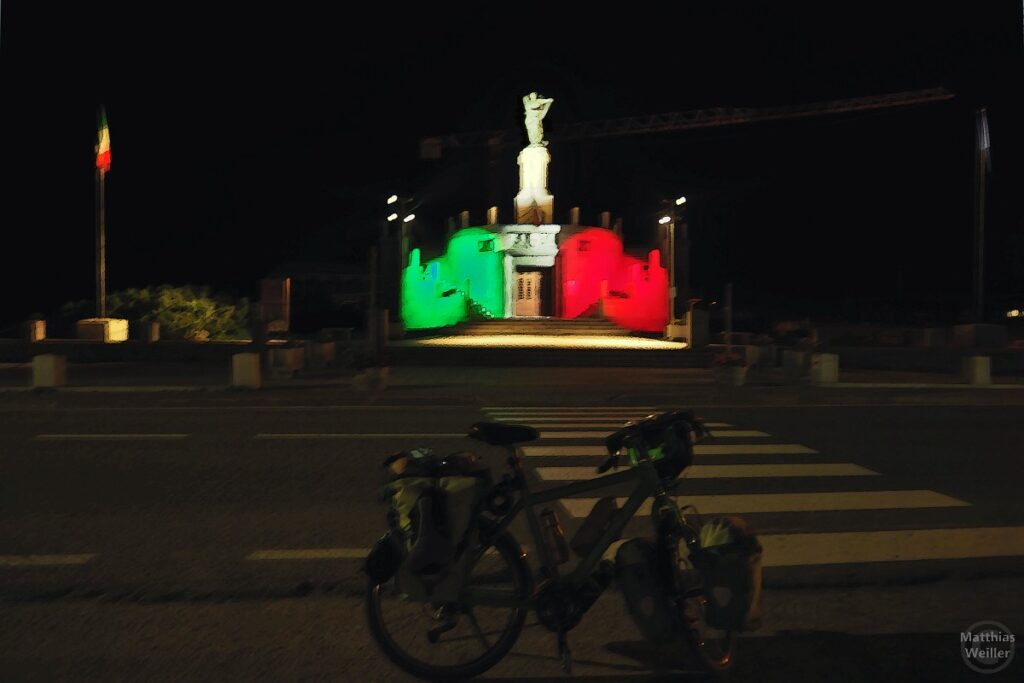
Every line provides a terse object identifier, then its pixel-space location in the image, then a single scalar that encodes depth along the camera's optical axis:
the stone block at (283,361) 22.91
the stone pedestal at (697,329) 32.63
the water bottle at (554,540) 4.35
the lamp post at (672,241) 40.84
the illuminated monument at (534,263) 53.03
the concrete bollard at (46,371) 18.72
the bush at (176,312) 38.22
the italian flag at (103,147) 35.47
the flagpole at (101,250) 35.16
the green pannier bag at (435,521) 4.14
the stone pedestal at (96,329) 33.50
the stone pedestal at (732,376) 20.55
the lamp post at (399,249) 46.91
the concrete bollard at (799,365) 22.91
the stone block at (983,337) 33.28
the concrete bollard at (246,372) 18.80
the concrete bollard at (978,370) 20.45
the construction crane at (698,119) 97.19
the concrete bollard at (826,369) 20.70
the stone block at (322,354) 25.31
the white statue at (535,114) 55.28
